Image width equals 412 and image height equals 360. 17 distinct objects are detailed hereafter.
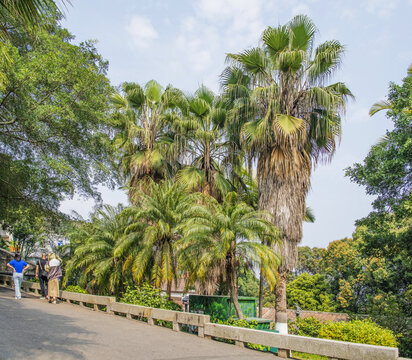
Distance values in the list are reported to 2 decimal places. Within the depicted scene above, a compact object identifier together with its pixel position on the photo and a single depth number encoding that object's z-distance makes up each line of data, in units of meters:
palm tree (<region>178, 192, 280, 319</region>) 13.42
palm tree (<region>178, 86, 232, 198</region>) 20.56
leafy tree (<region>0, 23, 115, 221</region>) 15.23
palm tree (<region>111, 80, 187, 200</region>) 21.50
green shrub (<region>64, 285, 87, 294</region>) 18.66
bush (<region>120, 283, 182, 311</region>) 14.95
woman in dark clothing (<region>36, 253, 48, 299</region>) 16.72
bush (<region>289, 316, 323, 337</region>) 15.79
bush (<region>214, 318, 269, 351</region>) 11.05
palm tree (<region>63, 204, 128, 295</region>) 18.56
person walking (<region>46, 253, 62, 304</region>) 15.66
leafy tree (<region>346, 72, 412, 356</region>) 15.62
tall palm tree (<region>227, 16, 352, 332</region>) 16.22
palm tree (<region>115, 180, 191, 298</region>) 16.39
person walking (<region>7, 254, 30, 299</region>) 15.74
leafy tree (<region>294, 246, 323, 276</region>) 56.34
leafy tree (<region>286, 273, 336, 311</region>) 44.50
